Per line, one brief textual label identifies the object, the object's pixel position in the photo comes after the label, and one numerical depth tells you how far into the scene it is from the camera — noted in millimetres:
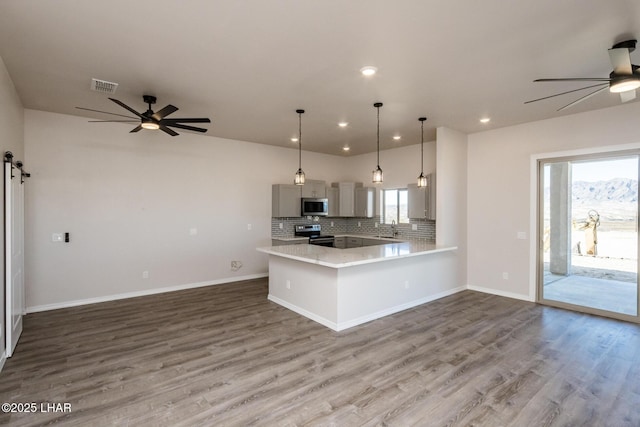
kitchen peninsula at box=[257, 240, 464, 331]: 3968
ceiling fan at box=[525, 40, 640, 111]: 2560
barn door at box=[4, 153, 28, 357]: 3127
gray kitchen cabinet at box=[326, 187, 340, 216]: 7812
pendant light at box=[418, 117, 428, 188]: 4925
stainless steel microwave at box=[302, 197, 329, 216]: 7145
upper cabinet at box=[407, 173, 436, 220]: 6109
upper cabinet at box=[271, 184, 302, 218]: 6867
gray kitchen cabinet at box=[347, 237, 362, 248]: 7586
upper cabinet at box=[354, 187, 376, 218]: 7539
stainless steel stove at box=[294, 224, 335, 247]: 7207
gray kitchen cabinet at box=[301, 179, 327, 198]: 7262
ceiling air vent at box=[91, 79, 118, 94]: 3508
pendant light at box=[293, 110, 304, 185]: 4566
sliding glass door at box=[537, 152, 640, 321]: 4320
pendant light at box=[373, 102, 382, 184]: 4477
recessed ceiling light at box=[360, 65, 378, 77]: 3170
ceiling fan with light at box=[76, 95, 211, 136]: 3534
